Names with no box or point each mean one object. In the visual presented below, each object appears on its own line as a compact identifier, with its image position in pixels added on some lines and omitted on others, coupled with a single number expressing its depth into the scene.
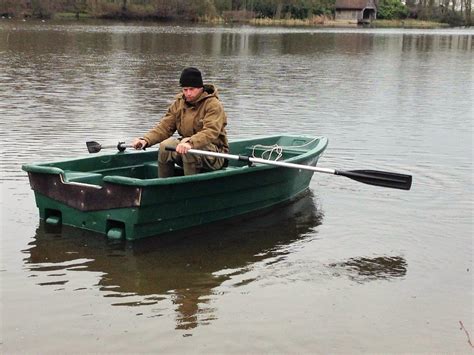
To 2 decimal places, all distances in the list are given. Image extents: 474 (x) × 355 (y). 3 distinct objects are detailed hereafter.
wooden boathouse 94.69
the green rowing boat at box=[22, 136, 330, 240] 7.84
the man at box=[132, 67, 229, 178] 8.37
